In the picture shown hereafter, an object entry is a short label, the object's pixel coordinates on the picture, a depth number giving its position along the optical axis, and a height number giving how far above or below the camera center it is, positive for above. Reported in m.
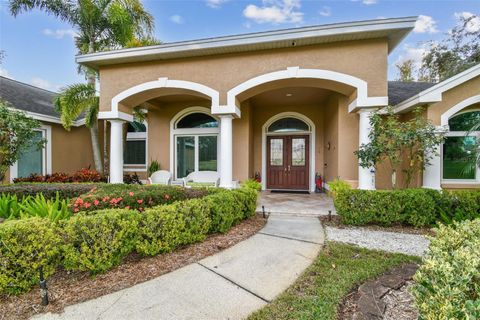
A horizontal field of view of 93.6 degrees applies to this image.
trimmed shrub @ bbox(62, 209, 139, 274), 2.78 -1.07
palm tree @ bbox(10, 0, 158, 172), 8.47 +5.31
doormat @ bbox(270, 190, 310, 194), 10.08 -1.48
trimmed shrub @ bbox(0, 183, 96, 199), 5.38 -0.79
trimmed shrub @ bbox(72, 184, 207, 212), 3.91 -0.76
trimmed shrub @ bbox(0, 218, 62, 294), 2.50 -1.09
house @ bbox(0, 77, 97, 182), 8.78 +0.76
